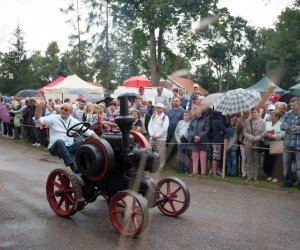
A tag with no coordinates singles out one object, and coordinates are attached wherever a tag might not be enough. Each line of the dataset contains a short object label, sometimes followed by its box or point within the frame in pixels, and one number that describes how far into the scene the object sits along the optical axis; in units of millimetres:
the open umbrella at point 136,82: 12867
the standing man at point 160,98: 10727
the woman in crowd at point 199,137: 8391
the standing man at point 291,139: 7234
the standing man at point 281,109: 8035
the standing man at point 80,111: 11695
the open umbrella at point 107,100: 10536
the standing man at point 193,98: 9441
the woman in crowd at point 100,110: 9971
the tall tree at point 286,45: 24097
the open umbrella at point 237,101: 7504
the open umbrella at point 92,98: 15977
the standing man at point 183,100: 10716
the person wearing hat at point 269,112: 9031
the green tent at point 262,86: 19909
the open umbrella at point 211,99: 8598
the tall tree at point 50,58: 70862
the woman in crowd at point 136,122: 9141
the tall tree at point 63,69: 50000
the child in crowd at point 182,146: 8789
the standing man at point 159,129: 8914
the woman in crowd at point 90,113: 10469
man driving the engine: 5901
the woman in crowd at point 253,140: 7914
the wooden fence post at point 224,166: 8148
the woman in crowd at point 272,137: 7816
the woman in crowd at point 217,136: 8289
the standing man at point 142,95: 11198
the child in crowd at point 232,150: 8227
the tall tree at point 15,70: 45669
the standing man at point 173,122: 9211
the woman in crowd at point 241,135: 8070
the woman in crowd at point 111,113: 9270
